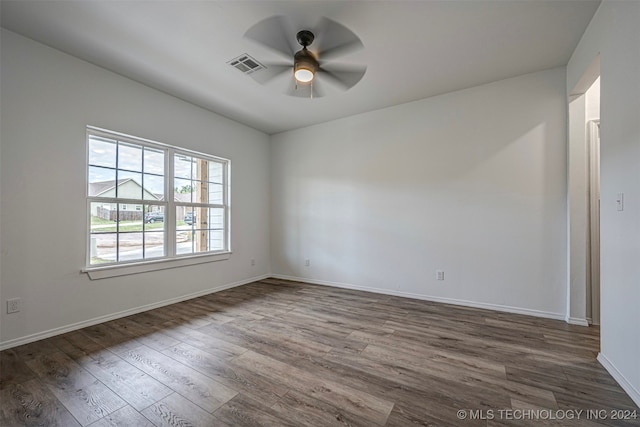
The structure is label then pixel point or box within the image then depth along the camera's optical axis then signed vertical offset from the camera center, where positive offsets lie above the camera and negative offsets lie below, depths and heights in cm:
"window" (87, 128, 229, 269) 289 +18
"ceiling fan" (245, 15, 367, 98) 215 +151
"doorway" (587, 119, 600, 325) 270 -14
